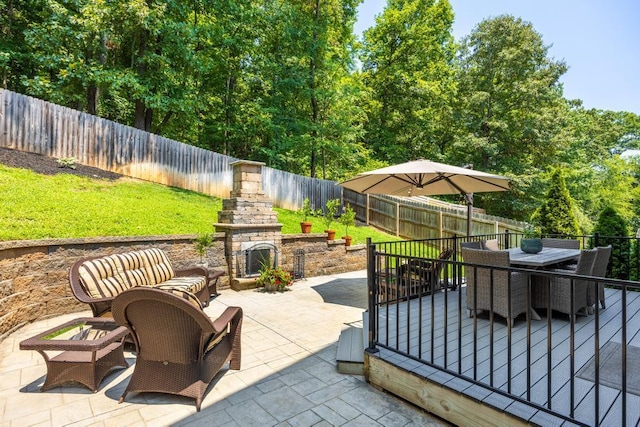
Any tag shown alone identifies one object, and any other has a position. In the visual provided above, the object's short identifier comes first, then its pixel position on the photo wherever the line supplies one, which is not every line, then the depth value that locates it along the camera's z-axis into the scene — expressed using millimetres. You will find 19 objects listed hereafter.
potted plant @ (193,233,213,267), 5789
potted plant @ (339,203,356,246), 8131
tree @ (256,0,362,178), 14375
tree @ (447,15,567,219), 15734
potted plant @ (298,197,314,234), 7480
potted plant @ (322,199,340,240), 7777
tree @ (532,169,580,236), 7461
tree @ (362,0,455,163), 18328
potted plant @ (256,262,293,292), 6062
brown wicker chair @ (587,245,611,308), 3330
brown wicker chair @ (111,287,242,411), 2266
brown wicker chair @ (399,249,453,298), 4751
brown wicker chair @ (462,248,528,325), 3213
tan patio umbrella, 4742
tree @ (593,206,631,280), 5680
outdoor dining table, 3453
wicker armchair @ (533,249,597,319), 3172
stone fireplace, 6266
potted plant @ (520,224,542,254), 4246
